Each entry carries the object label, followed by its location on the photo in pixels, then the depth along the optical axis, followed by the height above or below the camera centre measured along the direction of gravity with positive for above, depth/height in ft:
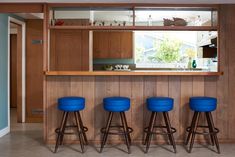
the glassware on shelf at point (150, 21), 15.85 +2.46
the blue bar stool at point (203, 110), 14.07 -1.90
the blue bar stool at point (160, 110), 14.02 -1.83
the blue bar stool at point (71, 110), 13.97 -1.96
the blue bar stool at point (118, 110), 13.93 -1.81
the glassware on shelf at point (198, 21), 15.54 +2.42
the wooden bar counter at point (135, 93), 15.52 -1.18
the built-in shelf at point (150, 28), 15.20 +2.03
